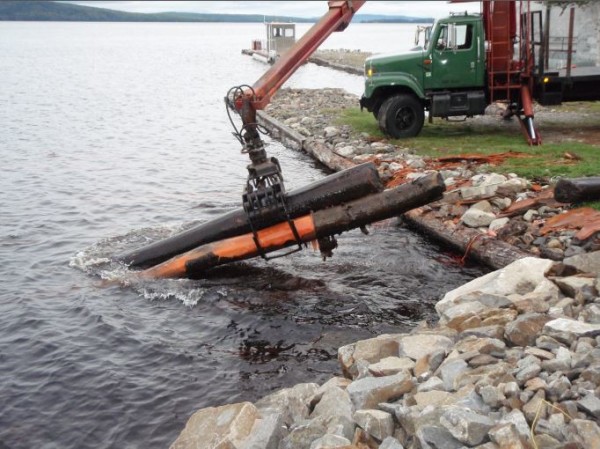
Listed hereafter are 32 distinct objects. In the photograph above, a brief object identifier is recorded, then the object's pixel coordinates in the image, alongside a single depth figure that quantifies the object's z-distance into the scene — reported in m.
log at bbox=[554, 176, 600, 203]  10.40
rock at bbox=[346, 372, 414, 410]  5.97
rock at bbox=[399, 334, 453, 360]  6.86
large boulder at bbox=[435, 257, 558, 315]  8.14
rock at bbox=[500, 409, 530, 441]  4.84
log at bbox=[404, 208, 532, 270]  10.09
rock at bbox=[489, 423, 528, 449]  4.72
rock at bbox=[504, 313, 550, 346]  6.54
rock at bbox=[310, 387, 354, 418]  5.90
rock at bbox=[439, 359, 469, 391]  5.97
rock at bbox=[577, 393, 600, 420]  4.94
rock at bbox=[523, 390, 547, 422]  5.11
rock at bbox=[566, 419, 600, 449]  4.70
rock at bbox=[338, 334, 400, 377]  7.23
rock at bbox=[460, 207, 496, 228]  11.26
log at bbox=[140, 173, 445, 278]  9.95
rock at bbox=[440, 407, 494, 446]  4.91
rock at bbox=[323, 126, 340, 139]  21.01
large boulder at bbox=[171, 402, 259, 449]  5.94
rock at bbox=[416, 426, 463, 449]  4.97
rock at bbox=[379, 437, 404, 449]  5.18
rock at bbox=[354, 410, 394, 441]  5.48
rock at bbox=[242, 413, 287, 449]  5.68
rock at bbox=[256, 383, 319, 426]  6.22
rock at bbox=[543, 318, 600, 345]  6.22
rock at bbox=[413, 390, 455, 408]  5.59
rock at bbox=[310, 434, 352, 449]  5.28
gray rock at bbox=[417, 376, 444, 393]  5.98
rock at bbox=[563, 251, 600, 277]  8.41
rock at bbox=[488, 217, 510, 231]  10.95
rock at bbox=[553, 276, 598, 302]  7.58
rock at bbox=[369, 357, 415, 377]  6.54
